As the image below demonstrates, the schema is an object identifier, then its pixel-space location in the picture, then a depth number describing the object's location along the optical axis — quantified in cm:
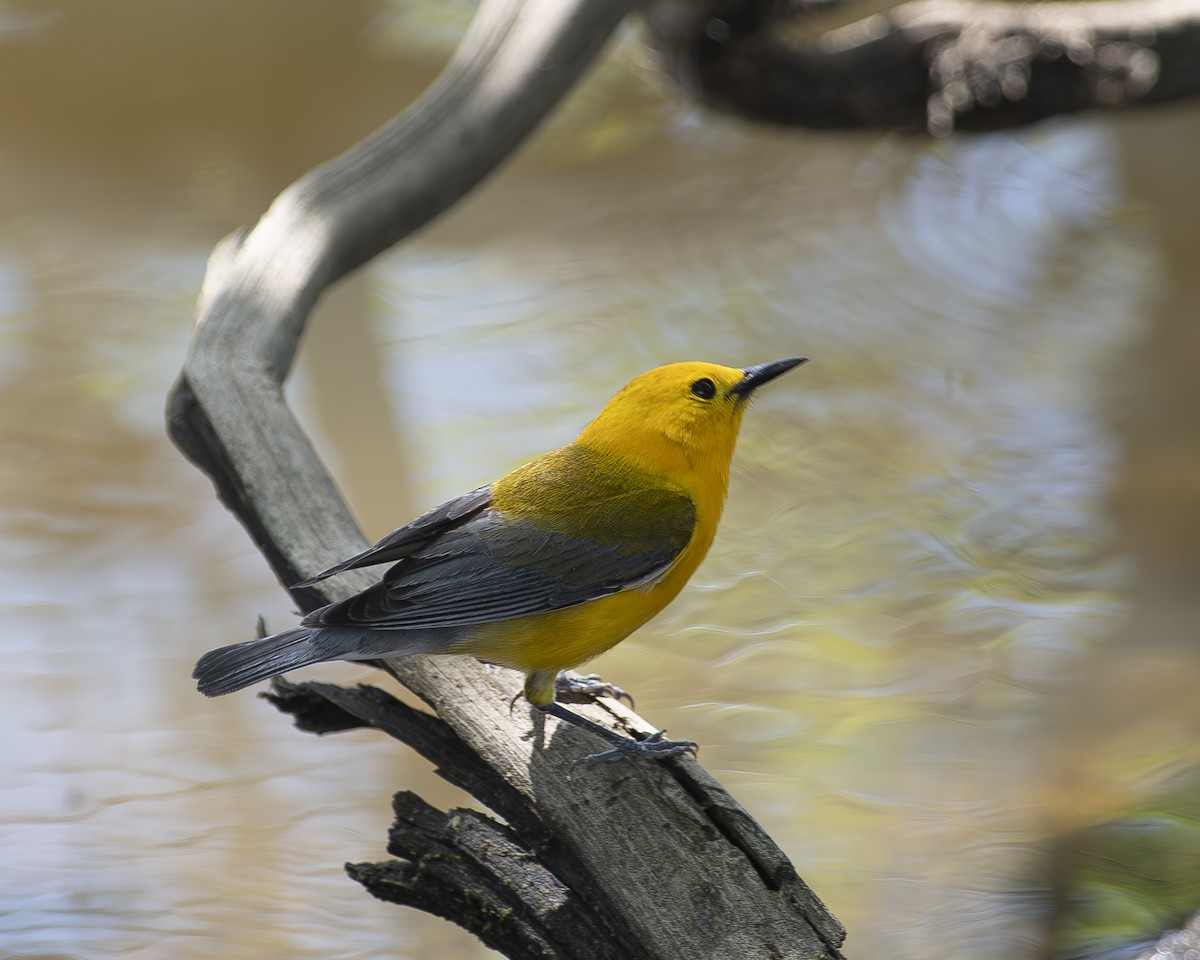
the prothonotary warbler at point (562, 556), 489
